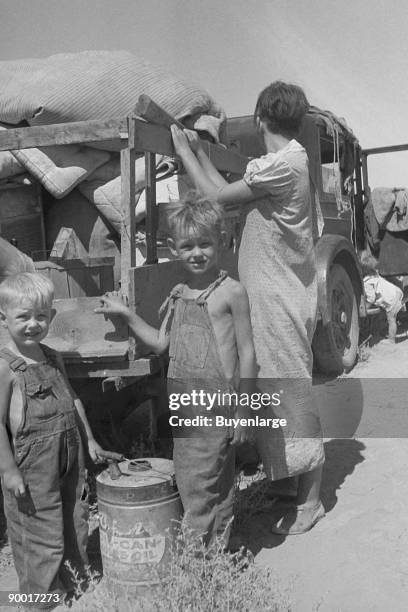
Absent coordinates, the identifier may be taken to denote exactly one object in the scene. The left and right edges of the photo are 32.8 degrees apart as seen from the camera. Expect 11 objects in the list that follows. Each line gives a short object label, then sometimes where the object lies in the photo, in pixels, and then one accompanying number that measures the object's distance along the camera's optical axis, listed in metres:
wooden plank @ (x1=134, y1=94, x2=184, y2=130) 2.79
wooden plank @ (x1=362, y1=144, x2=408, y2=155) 7.27
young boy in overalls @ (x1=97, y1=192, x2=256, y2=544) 2.42
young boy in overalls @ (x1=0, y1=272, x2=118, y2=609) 2.30
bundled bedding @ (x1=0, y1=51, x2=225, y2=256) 3.83
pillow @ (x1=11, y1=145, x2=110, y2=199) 3.79
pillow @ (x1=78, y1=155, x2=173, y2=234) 3.83
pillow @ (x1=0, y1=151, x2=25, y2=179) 3.82
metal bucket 2.40
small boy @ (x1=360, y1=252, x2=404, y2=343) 6.95
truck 2.76
